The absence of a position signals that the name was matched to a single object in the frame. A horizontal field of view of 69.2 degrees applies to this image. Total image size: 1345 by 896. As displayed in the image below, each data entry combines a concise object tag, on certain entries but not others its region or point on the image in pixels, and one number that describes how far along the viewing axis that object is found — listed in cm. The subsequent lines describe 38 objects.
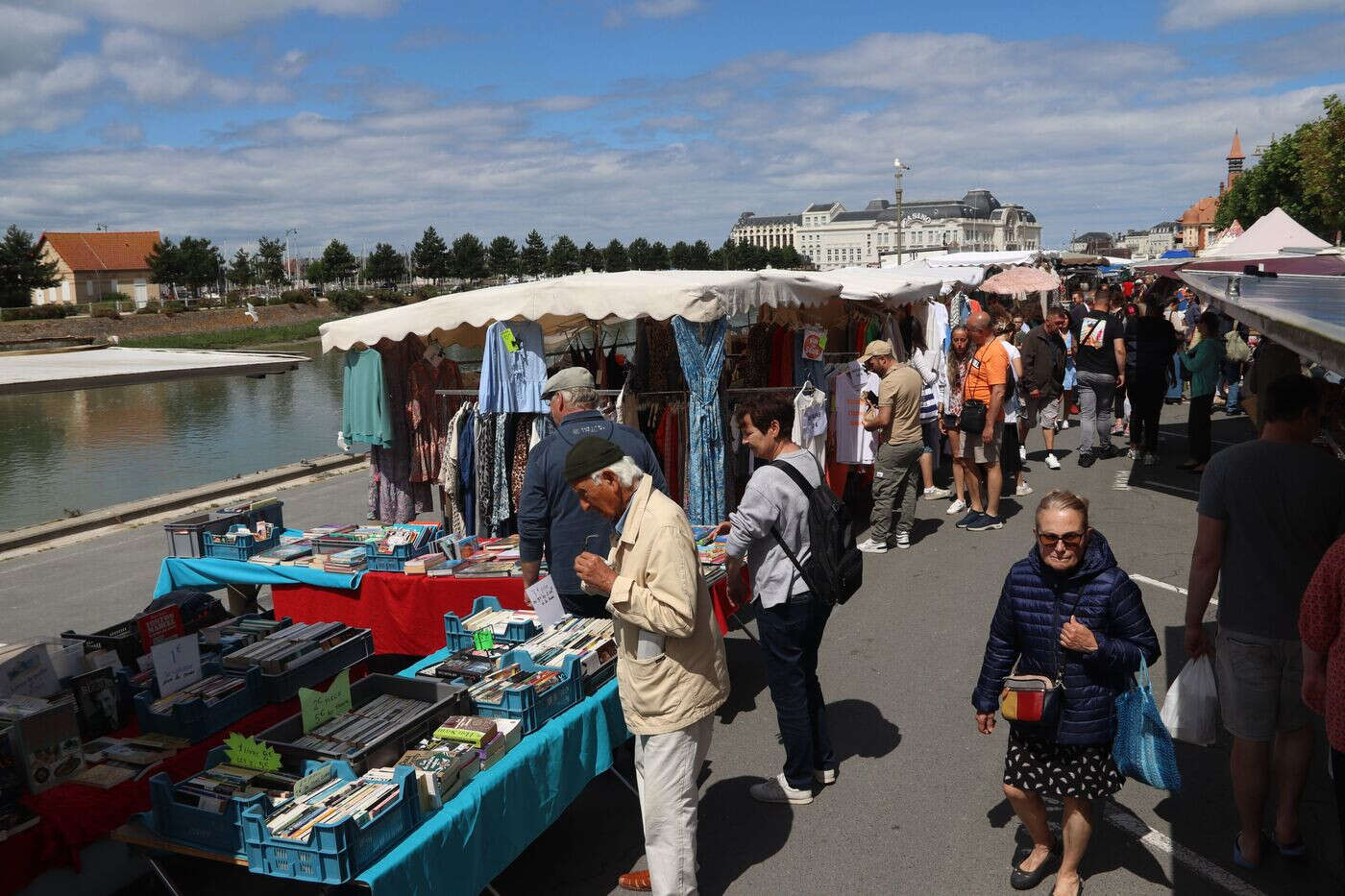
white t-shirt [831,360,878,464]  834
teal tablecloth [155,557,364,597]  586
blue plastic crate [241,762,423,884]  272
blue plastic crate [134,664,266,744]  381
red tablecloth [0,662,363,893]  312
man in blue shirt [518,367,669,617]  453
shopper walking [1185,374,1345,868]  320
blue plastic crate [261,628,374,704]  422
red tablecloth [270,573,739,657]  545
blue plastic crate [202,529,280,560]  619
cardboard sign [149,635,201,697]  395
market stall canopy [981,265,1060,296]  1764
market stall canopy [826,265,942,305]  900
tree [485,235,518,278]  9425
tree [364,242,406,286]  8681
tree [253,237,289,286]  8475
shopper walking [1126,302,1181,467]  1001
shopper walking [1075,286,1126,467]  1053
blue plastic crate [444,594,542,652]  443
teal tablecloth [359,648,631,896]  292
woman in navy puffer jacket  302
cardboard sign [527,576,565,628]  430
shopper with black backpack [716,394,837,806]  372
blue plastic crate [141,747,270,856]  294
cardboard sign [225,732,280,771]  325
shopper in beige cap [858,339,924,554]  755
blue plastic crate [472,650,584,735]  358
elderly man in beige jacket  296
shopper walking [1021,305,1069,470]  1036
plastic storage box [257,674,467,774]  335
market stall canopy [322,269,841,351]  643
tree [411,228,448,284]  9100
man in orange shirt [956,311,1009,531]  790
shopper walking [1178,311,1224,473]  979
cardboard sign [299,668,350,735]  358
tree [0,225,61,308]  5912
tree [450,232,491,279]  9244
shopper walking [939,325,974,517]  865
